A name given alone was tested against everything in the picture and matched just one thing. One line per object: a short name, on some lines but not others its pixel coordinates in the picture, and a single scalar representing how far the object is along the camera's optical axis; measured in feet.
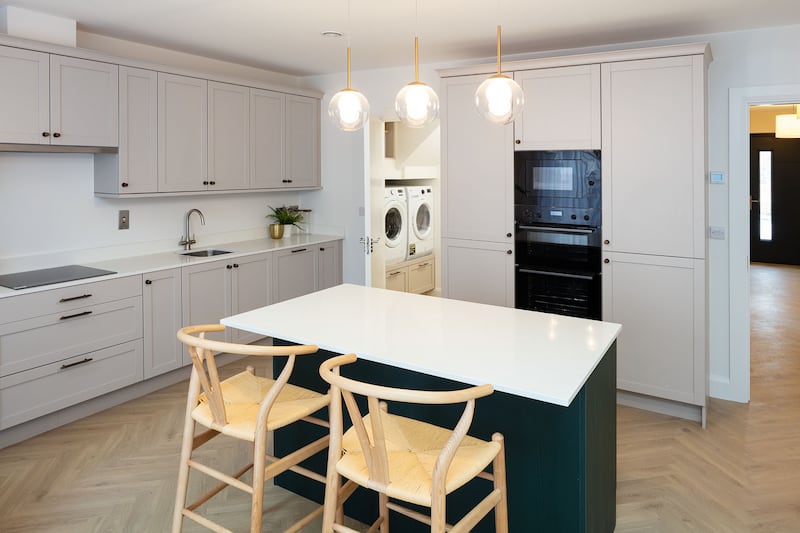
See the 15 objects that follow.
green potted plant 17.54
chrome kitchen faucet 15.26
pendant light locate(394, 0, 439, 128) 7.98
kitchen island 6.19
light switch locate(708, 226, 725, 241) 12.49
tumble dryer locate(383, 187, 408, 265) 20.02
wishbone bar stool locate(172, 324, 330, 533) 6.31
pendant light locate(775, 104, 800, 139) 23.52
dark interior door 29.71
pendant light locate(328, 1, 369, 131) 8.36
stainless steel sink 15.14
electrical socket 13.79
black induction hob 10.76
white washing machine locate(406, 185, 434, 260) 21.36
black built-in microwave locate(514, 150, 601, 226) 12.47
